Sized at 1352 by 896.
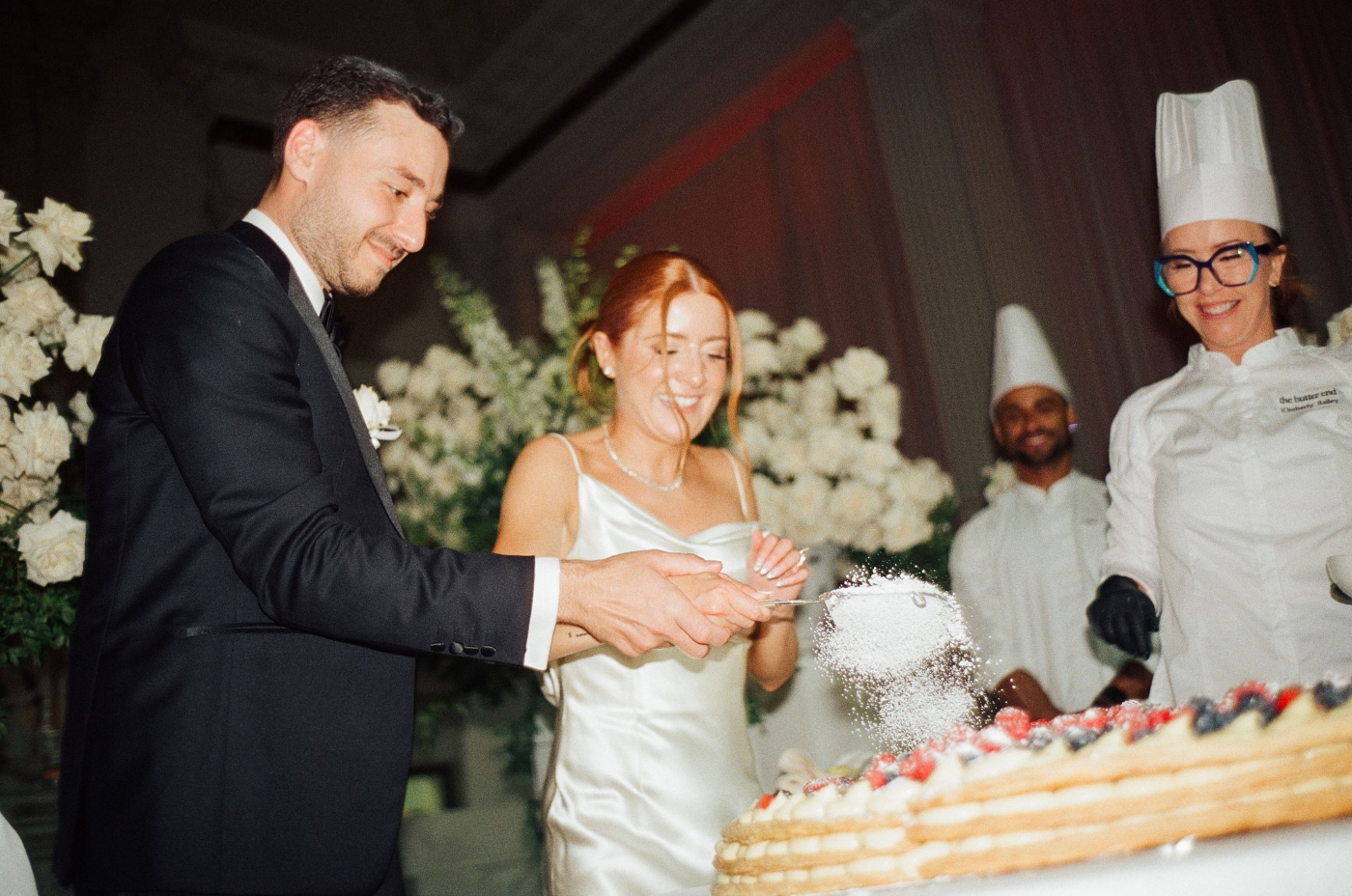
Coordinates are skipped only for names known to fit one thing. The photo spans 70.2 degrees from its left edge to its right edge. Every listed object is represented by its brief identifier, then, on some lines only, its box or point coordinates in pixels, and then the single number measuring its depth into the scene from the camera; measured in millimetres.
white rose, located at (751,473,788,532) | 2459
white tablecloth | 672
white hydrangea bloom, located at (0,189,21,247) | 1717
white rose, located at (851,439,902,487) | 2457
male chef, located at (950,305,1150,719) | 2648
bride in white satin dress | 1632
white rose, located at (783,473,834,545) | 2422
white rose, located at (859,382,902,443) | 2605
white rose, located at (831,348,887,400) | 2703
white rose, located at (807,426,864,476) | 2492
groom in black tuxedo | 1028
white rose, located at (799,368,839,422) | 2697
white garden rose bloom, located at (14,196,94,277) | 1776
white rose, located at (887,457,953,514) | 2416
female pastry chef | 1707
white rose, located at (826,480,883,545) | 2396
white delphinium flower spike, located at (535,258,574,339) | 2805
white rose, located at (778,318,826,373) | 2861
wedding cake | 757
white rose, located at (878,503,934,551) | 2354
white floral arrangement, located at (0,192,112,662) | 1612
